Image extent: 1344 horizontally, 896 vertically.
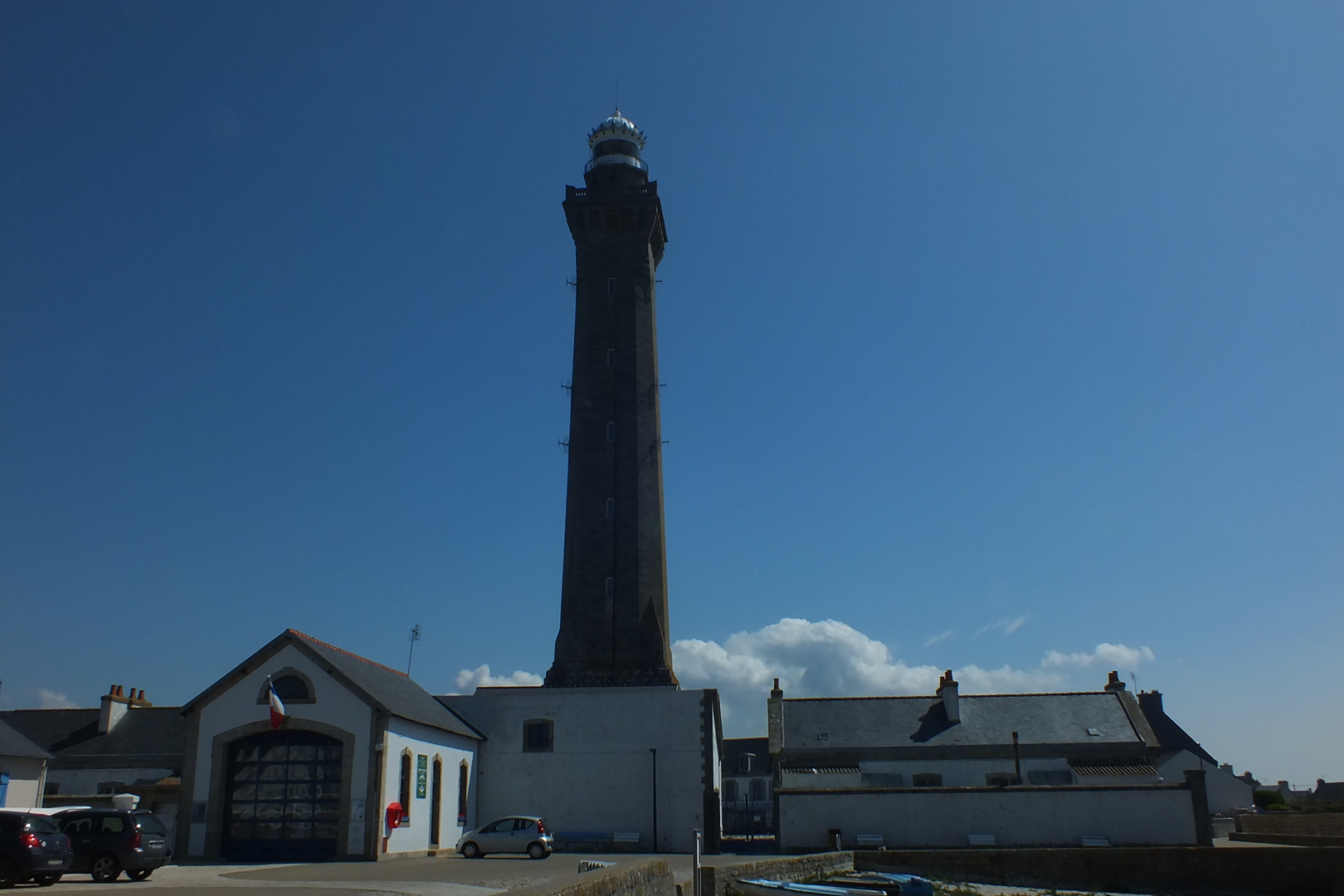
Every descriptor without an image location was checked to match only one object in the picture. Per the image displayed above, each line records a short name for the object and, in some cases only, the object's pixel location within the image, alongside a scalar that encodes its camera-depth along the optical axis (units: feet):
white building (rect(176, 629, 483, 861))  88.69
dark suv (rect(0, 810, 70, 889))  56.54
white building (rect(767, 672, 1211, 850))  103.65
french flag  89.61
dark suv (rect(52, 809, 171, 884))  63.72
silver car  94.43
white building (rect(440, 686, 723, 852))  111.24
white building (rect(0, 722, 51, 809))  95.96
